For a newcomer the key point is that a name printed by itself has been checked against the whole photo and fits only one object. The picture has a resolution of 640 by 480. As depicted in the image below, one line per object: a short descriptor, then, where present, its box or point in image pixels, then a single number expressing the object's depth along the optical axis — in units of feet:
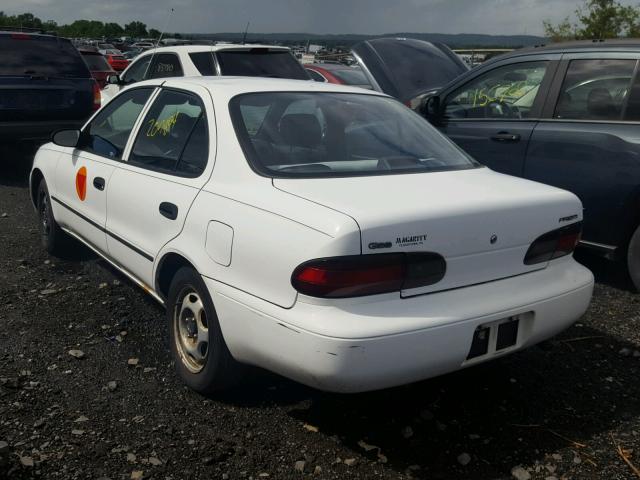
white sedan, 8.61
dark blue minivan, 15.75
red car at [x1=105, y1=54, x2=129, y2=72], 104.80
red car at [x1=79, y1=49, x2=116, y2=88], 55.31
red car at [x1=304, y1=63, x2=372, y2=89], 32.04
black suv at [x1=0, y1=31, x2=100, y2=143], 27.66
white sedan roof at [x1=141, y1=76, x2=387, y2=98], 11.87
